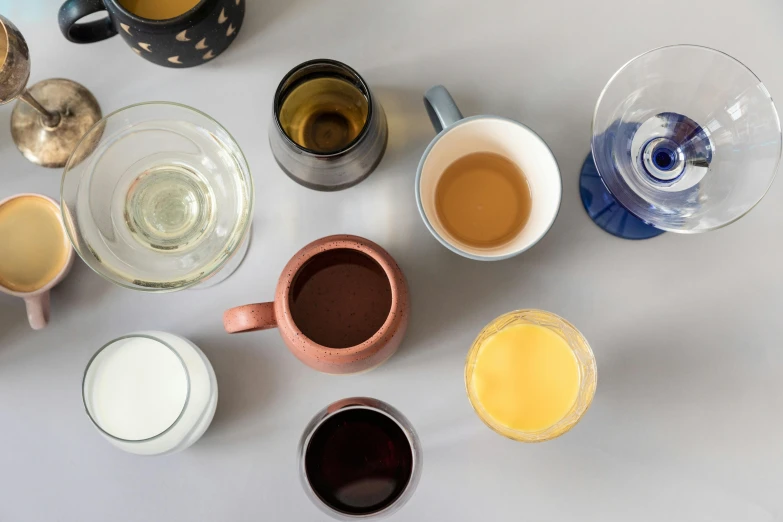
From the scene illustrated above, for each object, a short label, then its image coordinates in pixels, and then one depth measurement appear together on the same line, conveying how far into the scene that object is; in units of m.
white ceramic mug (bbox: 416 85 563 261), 0.76
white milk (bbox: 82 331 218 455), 0.82
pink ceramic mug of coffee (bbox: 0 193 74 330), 0.85
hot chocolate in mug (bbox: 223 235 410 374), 0.74
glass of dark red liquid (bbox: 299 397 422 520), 0.76
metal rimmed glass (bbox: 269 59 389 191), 0.75
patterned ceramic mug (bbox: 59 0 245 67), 0.75
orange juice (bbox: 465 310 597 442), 0.81
